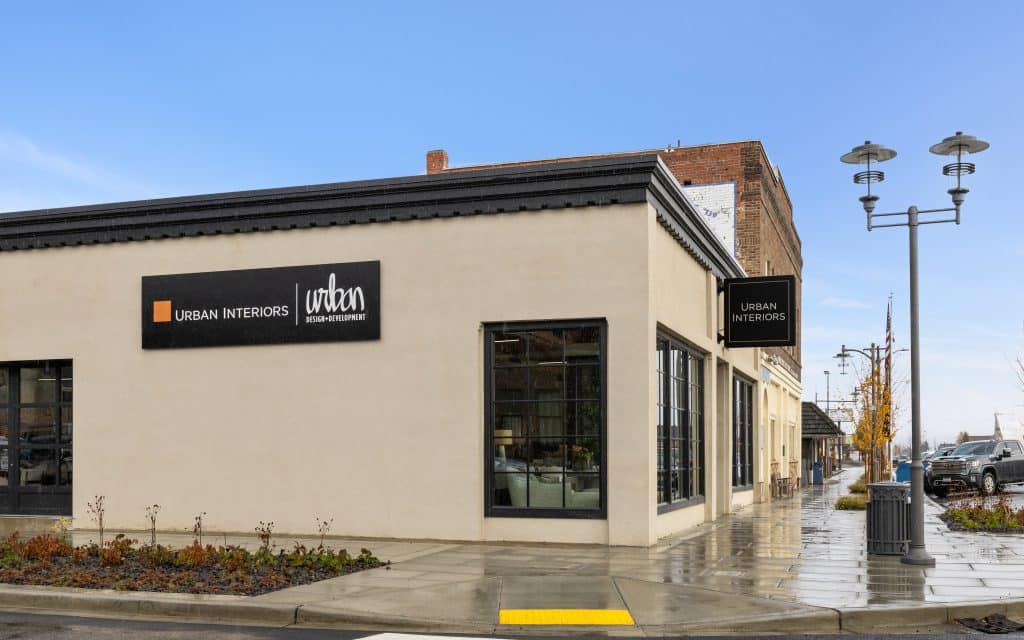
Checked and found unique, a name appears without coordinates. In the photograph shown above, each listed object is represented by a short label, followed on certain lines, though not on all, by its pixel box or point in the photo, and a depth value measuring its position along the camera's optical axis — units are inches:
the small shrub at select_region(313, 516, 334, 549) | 631.5
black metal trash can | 559.5
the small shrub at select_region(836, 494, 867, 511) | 1011.6
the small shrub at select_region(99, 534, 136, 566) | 479.8
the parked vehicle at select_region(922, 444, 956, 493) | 1368.1
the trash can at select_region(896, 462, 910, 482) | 1715.4
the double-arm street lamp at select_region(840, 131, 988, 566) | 522.0
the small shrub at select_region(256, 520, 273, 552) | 639.6
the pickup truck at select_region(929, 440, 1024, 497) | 1321.4
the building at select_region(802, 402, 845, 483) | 1918.1
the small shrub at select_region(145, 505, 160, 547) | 677.6
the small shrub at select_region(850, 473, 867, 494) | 1361.7
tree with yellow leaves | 1419.8
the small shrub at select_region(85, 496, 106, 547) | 698.8
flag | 1439.5
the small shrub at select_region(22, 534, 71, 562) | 495.8
